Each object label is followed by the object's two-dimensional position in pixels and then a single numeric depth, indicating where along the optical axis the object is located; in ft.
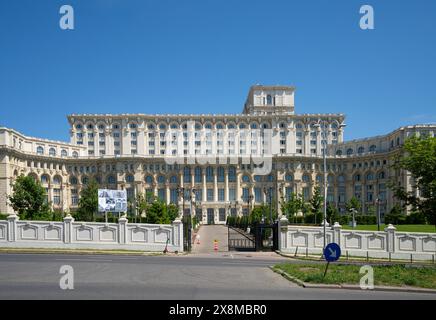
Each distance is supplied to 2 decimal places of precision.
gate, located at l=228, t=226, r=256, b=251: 138.51
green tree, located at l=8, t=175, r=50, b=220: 230.68
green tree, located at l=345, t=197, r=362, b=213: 337.93
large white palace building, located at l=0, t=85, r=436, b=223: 410.52
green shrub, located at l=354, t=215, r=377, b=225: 301.02
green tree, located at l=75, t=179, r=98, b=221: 258.37
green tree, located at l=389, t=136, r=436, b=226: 84.12
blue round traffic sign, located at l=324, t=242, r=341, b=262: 60.34
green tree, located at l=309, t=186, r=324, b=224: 274.67
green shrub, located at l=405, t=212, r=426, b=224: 268.74
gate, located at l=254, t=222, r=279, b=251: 134.00
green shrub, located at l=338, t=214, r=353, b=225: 281.60
